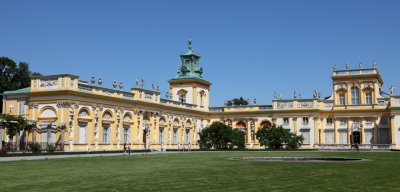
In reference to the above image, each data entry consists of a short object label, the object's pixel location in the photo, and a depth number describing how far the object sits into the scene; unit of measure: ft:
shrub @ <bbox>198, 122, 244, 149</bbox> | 201.46
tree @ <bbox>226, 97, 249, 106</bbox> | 421.18
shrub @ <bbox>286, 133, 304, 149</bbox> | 197.06
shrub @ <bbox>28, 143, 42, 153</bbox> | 127.75
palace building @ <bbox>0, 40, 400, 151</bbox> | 143.33
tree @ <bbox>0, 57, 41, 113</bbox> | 202.21
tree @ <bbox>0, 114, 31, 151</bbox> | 129.18
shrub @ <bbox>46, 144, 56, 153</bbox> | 132.38
